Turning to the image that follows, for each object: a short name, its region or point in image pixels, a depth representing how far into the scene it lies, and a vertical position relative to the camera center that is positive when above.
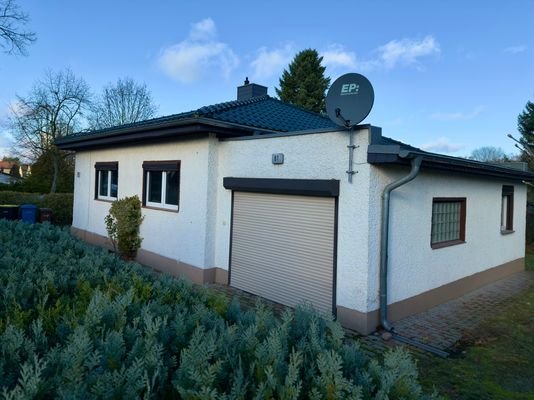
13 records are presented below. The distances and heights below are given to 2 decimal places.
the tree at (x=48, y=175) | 31.31 +1.34
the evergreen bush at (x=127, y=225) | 10.60 -0.84
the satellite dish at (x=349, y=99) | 6.05 +1.63
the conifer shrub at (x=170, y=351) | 1.84 -0.87
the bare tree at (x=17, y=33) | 17.11 +6.98
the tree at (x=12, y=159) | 33.47 +2.76
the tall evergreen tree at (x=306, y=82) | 34.50 +10.60
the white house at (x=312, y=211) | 6.30 -0.21
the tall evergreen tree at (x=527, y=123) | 25.30 +5.63
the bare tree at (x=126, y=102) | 35.72 +8.49
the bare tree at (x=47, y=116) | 30.59 +5.98
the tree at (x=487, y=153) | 46.50 +6.54
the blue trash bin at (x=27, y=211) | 17.00 -0.89
